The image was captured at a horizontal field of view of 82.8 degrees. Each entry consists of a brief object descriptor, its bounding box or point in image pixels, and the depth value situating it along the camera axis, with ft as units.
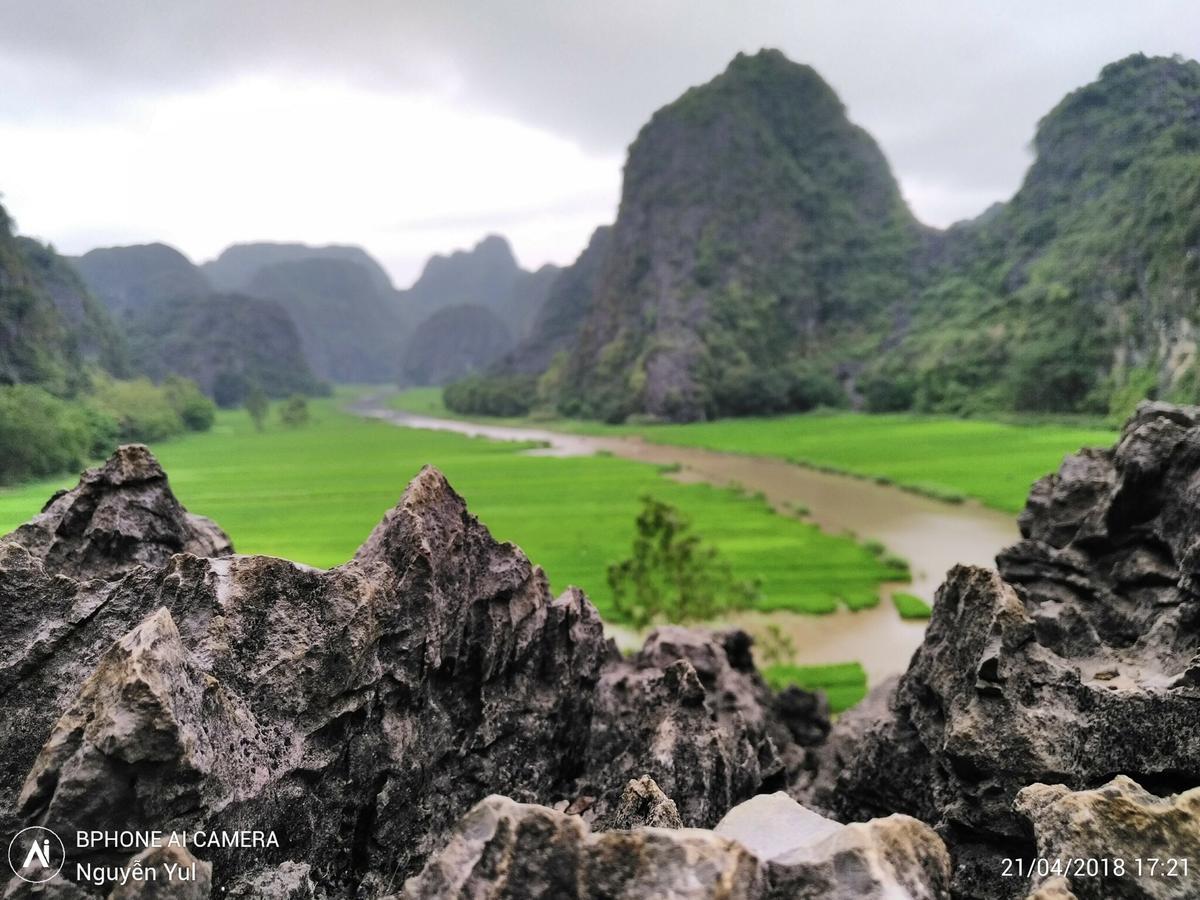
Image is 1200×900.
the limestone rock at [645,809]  14.14
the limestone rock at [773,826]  10.43
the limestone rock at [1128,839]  9.77
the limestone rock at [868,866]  9.26
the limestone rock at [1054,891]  8.98
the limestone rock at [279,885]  12.06
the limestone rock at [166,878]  9.52
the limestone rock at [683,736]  19.79
